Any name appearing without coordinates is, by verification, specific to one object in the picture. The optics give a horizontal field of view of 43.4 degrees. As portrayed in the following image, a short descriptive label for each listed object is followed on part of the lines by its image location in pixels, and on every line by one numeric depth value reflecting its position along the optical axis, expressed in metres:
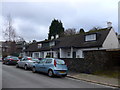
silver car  17.72
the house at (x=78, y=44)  25.08
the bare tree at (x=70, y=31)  57.94
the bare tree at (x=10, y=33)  43.38
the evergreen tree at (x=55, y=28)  61.58
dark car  23.82
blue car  13.04
